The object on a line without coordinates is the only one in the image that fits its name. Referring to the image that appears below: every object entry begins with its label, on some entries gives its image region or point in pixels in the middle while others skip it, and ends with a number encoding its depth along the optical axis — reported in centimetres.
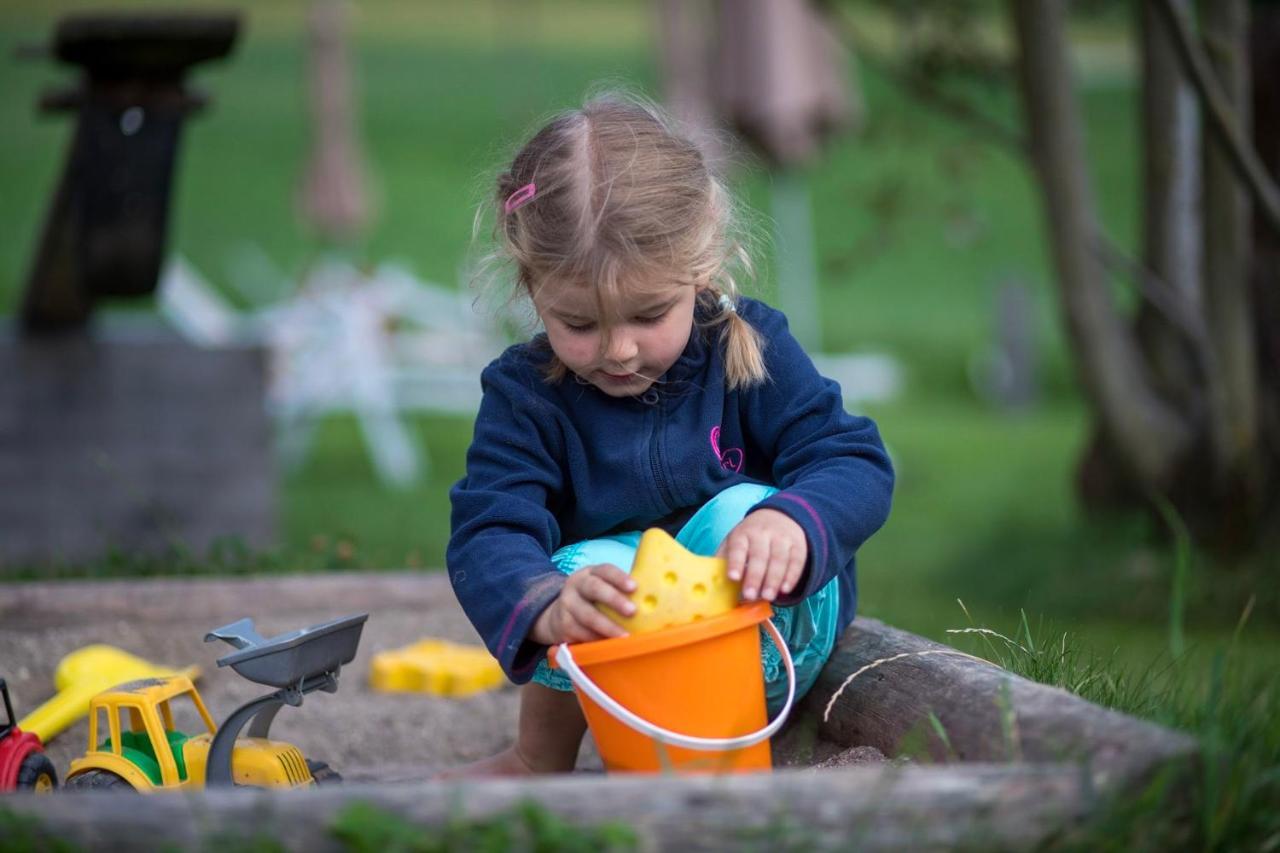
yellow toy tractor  371
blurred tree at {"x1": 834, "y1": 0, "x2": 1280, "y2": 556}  804
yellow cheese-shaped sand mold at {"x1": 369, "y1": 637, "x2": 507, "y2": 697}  562
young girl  375
